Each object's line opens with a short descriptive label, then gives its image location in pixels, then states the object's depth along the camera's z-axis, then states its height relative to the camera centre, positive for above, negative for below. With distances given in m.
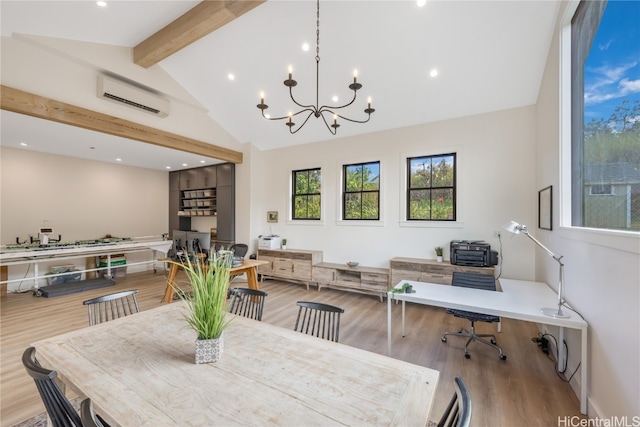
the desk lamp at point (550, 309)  2.03 -0.72
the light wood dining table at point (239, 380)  0.98 -0.77
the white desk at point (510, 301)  1.92 -0.79
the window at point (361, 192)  5.07 +0.52
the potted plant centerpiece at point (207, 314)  1.35 -0.53
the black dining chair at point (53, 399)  0.98 -0.72
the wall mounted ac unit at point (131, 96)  3.74 +1.86
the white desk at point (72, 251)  4.02 -0.68
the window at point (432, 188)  4.39 +0.53
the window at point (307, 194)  5.78 +0.53
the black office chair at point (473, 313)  2.70 -1.03
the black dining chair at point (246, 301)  2.13 -0.75
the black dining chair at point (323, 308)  1.81 -0.67
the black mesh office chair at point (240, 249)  5.15 -0.69
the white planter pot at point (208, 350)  1.34 -0.71
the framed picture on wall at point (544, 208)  2.87 +0.13
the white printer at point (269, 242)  5.84 -0.60
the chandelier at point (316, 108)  2.18 +1.14
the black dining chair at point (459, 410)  0.81 -0.64
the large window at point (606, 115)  1.48 +0.73
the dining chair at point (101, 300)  1.88 -0.67
